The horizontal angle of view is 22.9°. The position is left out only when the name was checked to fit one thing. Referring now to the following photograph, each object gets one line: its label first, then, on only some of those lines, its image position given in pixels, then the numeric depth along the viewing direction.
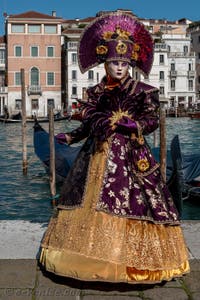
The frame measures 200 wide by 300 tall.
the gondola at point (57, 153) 8.18
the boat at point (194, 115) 32.75
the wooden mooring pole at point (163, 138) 5.11
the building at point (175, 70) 37.50
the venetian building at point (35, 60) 35.75
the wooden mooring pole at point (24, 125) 10.11
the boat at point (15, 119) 30.48
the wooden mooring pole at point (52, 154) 6.55
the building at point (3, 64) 37.53
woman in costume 2.15
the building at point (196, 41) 42.28
